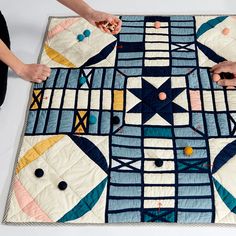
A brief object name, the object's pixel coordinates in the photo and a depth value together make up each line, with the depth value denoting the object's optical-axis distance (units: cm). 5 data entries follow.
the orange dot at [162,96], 128
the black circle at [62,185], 110
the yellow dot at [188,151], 114
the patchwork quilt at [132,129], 108
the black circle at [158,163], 112
